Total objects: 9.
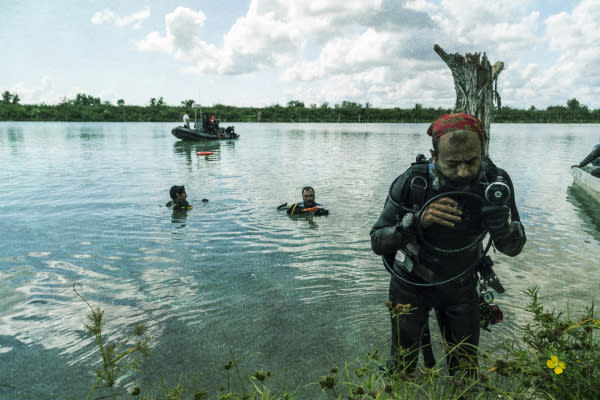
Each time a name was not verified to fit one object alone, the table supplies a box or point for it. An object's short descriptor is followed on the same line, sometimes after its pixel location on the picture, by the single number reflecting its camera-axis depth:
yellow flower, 1.68
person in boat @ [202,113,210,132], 29.00
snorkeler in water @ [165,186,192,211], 8.98
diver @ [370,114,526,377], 2.11
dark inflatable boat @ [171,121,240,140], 27.91
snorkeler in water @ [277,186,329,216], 8.64
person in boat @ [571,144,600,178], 10.57
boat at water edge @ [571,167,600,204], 9.96
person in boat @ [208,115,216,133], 29.22
